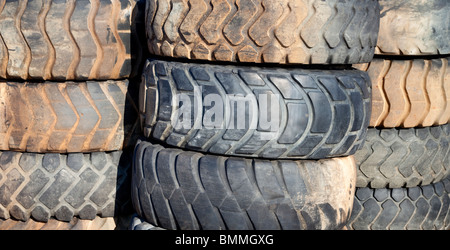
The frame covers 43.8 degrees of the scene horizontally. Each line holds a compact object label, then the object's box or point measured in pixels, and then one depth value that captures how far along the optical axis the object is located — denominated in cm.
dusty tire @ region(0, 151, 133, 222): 204
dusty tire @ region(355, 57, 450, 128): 216
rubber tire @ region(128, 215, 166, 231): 188
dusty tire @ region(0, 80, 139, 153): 198
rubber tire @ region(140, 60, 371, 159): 168
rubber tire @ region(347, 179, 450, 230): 230
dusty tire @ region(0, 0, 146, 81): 192
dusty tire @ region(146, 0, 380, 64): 166
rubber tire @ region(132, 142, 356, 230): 171
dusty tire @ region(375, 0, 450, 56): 211
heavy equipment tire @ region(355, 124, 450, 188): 224
